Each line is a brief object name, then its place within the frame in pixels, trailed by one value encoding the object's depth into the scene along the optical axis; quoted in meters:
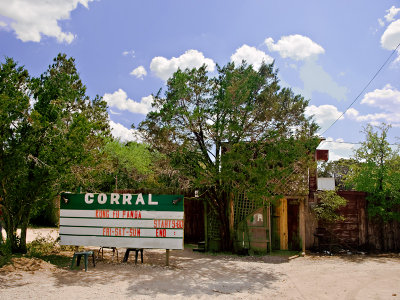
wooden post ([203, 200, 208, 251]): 13.27
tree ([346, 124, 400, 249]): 13.28
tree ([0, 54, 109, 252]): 9.67
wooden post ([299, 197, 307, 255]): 13.09
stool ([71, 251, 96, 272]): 9.05
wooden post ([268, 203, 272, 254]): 12.90
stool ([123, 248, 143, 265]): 10.26
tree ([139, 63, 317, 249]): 11.41
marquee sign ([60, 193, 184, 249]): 9.99
